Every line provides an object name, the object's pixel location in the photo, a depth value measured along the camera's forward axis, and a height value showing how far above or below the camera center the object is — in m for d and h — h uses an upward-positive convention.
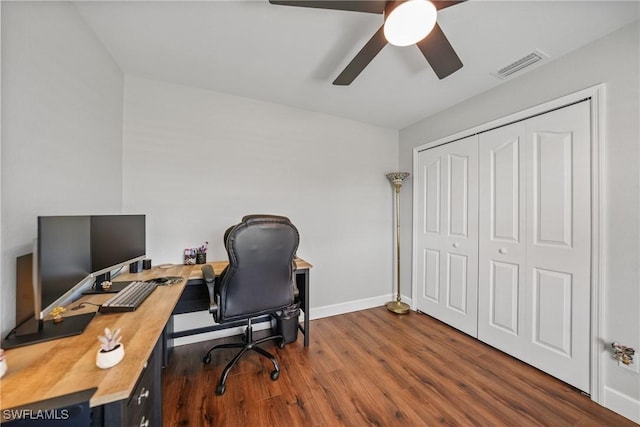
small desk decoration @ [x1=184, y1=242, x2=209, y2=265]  2.24 -0.41
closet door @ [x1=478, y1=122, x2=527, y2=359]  2.02 -0.23
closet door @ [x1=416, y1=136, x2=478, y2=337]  2.41 -0.23
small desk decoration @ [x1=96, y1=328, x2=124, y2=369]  0.78 -0.47
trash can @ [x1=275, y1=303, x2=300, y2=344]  2.24 -1.06
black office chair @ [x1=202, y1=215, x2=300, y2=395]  1.58 -0.43
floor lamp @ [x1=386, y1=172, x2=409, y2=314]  2.98 -0.28
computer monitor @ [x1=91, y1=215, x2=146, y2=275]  1.33 -0.18
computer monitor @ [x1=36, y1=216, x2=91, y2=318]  0.92 -0.19
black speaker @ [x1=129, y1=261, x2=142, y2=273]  1.94 -0.45
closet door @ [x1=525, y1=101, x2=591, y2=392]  1.67 -0.23
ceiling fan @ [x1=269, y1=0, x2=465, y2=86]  1.09 +0.94
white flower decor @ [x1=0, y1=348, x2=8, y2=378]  0.73 -0.47
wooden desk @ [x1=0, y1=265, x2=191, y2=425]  0.67 -0.51
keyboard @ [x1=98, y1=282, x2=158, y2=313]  1.20 -0.47
